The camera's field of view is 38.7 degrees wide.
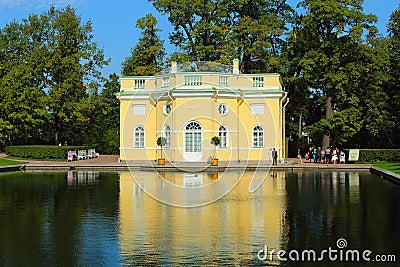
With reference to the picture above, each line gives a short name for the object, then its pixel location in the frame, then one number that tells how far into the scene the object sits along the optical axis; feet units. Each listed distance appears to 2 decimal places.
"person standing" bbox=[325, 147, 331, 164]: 112.16
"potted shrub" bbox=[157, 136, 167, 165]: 112.25
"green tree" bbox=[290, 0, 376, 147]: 124.57
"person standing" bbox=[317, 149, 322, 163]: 116.98
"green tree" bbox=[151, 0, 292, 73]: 138.92
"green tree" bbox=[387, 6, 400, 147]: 131.03
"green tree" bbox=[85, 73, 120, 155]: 148.73
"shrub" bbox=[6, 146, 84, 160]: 128.98
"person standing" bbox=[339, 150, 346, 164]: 115.24
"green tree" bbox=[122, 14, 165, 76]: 144.56
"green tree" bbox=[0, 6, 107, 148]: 137.28
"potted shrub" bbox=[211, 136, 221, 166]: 105.81
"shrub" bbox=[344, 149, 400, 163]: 117.08
